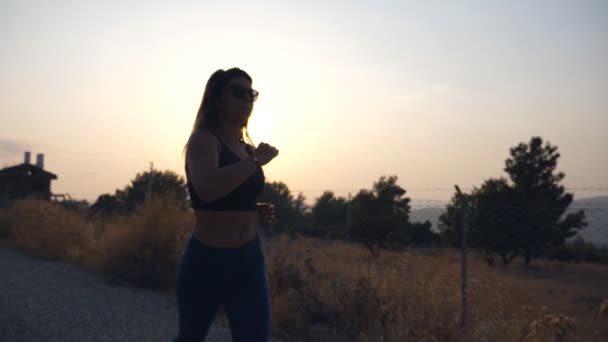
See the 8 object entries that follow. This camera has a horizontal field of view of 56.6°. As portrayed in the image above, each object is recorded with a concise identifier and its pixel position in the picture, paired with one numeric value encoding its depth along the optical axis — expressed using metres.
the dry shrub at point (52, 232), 11.60
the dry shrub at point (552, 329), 4.85
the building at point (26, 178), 39.00
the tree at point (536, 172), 32.34
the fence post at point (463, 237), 6.04
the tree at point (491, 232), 15.27
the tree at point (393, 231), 11.41
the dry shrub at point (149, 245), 8.45
